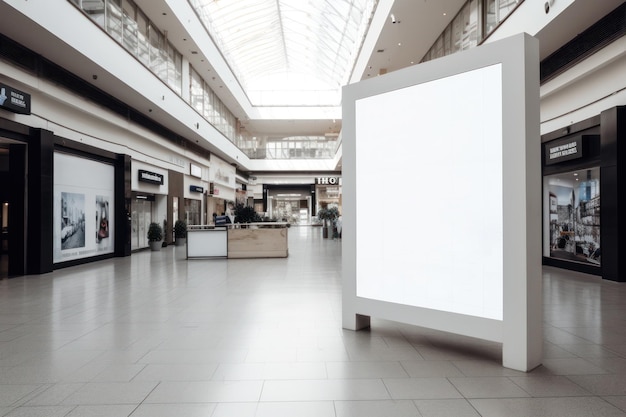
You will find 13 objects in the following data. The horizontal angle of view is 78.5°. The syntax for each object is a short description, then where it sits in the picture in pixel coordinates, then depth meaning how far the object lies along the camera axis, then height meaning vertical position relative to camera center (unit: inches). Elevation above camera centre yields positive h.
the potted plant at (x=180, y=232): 713.0 -38.4
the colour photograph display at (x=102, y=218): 486.3 -8.3
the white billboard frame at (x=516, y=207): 131.0 +1.5
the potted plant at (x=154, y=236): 624.1 -40.1
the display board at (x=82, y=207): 412.2 +4.9
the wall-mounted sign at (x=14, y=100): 313.6 +95.0
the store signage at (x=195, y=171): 849.5 +93.8
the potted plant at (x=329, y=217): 935.7 -14.0
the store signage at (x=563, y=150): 370.6 +62.9
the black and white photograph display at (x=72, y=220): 418.0 -10.0
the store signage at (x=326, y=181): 1603.1 +128.3
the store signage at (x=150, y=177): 595.5 +56.4
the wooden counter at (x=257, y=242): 514.9 -41.3
